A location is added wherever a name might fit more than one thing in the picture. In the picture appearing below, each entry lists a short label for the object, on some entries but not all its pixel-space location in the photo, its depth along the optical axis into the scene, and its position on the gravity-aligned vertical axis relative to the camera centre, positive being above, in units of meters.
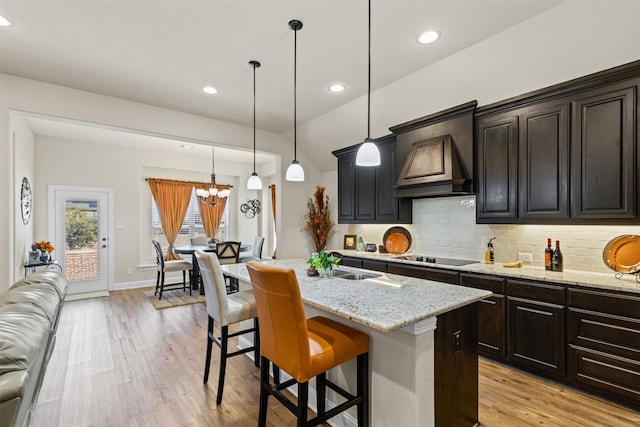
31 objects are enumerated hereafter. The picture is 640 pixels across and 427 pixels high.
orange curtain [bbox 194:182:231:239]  7.51 -0.06
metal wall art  8.14 +0.11
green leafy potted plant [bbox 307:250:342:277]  2.52 -0.43
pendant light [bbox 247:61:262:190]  3.58 +0.36
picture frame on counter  5.20 -0.50
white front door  5.68 -0.47
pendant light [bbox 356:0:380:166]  2.41 +0.48
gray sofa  0.84 -0.47
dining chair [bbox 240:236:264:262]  6.58 -0.91
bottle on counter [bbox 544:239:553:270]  2.85 -0.40
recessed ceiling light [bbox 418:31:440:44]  2.62 +1.56
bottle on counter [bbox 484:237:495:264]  3.35 -0.47
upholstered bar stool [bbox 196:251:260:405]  2.39 -0.78
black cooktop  3.46 -0.58
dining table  5.73 -0.96
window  6.92 -0.36
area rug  5.14 -1.60
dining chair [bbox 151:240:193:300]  5.62 -1.05
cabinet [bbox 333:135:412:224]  4.22 +0.34
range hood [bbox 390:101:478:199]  3.23 +0.67
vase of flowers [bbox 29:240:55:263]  4.28 -0.56
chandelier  6.53 +0.41
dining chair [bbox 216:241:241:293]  5.61 -0.75
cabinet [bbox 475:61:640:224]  2.27 +0.51
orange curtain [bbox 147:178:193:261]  6.83 +0.20
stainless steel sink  2.59 -0.55
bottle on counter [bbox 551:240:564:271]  2.80 -0.45
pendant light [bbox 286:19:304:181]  2.85 +0.43
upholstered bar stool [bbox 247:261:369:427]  1.58 -0.76
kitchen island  1.58 -0.77
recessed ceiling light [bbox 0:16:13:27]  2.38 +1.52
